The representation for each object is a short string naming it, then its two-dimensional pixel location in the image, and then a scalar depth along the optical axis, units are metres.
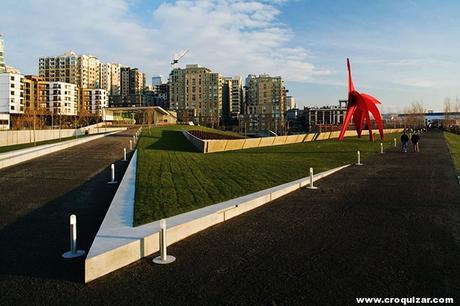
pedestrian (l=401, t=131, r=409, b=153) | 28.07
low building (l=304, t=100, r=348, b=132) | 146.62
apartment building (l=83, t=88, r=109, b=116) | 129.38
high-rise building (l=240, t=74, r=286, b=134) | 152.66
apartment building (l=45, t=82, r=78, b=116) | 108.50
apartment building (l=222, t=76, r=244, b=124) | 168.38
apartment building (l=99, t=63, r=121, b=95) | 172.75
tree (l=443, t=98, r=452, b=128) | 95.98
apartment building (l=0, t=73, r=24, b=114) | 87.81
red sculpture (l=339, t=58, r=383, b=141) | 37.19
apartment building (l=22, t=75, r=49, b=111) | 97.06
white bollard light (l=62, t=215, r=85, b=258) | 6.02
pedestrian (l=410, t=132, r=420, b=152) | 29.18
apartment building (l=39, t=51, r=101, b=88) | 147.73
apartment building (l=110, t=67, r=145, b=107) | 190.88
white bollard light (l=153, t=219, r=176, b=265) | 5.96
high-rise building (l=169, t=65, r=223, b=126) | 153.25
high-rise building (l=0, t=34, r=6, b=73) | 104.81
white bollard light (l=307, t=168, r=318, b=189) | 12.80
